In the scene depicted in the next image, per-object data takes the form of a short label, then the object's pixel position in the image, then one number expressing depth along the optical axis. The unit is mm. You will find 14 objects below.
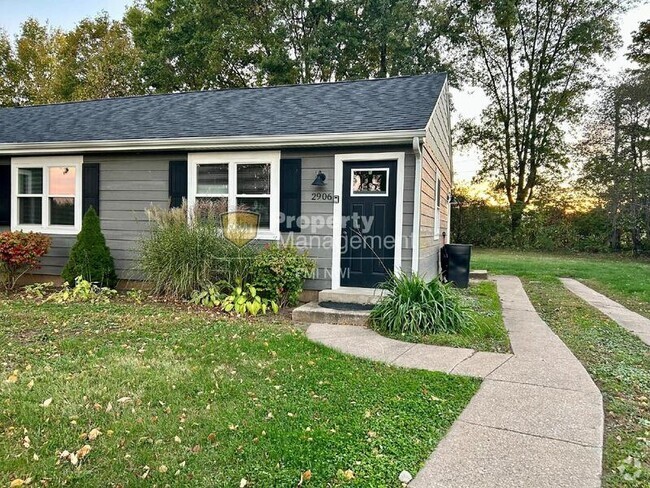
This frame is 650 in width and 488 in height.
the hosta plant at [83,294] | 6207
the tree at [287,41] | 19391
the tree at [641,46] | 18484
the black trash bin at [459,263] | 8180
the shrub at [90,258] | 6750
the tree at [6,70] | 23891
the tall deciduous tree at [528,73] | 19656
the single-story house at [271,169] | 6098
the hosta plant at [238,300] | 5633
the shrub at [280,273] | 5875
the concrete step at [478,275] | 9734
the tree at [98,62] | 20516
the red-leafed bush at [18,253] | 6648
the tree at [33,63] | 24266
